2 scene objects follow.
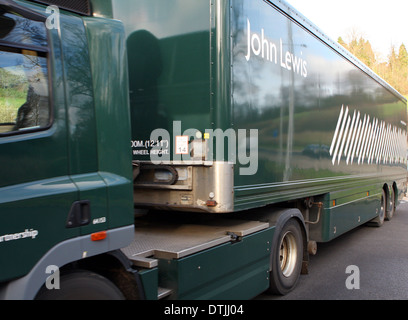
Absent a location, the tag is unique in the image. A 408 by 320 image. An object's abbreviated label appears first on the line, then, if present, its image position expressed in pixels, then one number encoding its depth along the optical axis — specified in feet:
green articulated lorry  8.04
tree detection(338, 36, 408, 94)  154.30
